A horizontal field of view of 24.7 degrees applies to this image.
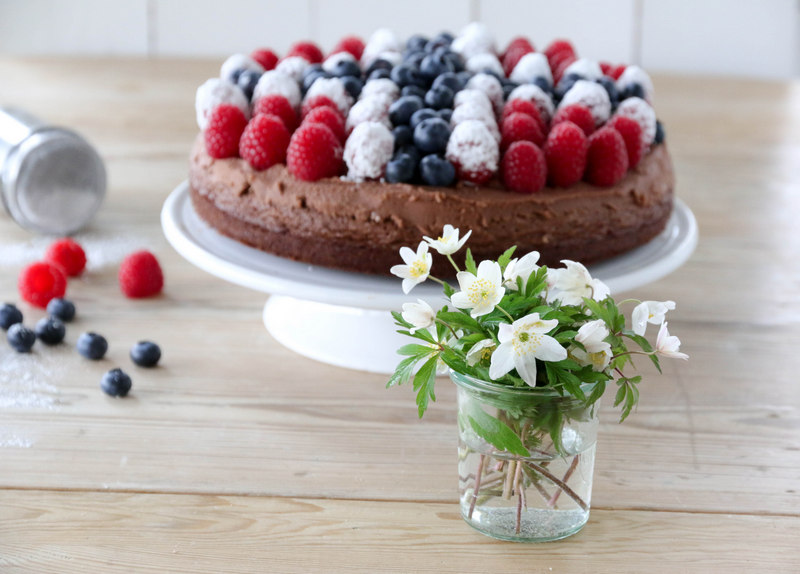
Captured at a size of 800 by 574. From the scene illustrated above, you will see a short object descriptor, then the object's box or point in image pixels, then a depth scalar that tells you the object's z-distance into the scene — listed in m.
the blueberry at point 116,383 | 0.87
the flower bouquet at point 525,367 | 0.73
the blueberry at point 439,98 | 0.91
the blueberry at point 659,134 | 0.95
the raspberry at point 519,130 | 0.89
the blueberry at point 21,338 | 0.91
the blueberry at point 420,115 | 0.89
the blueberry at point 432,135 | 0.87
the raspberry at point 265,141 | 0.90
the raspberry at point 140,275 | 0.98
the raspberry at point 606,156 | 0.89
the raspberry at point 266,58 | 1.02
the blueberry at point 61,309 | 0.95
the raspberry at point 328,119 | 0.89
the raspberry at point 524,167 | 0.87
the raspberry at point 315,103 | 0.92
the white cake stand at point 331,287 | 0.86
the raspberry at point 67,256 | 1.00
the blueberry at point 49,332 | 0.92
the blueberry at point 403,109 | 0.90
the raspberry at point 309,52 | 1.03
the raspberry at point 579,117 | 0.91
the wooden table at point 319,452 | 0.77
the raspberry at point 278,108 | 0.92
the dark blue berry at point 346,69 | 0.96
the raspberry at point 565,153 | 0.88
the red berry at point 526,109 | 0.91
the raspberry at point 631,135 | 0.91
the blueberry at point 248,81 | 0.95
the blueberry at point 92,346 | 0.90
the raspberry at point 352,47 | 1.04
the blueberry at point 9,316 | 0.93
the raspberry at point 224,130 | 0.92
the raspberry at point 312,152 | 0.88
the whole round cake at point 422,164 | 0.87
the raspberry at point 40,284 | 0.96
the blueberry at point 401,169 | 0.87
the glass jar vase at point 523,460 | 0.74
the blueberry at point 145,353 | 0.90
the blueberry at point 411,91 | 0.92
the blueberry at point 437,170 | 0.87
